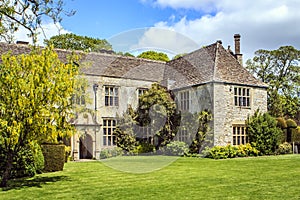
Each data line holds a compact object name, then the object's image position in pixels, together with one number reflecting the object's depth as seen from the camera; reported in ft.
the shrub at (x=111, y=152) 83.10
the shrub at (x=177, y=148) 79.51
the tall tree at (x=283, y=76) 139.74
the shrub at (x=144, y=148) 86.89
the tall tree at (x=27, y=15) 34.81
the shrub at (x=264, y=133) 82.33
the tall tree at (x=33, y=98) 36.99
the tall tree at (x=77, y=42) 142.20
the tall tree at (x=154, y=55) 152.05
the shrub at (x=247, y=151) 79.10
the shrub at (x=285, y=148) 85.13
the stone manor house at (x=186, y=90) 81.15
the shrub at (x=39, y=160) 47.55
